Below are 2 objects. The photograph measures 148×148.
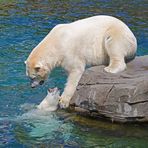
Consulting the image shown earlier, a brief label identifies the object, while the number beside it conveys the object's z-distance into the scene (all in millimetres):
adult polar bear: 17094
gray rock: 15945
